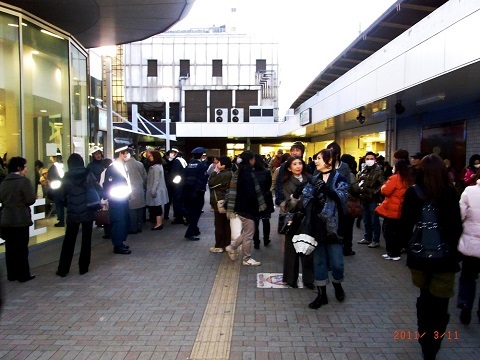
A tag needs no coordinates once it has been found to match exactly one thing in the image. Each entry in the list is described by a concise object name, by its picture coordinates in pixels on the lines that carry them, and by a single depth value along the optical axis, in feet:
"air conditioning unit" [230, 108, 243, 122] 107.45
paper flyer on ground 18.70
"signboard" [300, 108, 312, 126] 54.90
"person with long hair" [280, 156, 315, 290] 16.99
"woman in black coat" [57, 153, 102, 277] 19.81
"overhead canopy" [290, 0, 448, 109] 41.86
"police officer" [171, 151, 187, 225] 32.83
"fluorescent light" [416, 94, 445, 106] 29.73
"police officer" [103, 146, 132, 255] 23.73
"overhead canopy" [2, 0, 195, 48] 24.84
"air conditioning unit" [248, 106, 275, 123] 101.04
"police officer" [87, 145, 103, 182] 28.94
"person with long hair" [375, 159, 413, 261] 22.24
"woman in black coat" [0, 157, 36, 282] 18.67
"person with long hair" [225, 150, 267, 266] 21.38
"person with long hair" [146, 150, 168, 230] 32.30
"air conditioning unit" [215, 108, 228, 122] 107.86
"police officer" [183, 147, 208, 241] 28.53
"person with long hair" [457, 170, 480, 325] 13.21
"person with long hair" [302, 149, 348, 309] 15.93
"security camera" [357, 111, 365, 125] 41.67
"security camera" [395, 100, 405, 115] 33.52
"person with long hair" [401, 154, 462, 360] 11.48
